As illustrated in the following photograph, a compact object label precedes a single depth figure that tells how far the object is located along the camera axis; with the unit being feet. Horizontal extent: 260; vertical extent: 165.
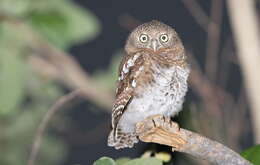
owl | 18.51
